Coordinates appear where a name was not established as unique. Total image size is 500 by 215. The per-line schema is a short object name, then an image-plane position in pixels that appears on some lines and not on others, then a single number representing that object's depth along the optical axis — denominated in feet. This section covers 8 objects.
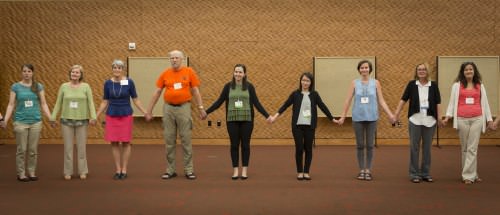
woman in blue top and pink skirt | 18.42
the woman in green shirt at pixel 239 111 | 18.31
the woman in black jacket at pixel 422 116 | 17.85
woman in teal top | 18.26
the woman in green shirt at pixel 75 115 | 18.75
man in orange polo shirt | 18.35
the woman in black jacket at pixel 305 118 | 18.38
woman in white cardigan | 17.60
